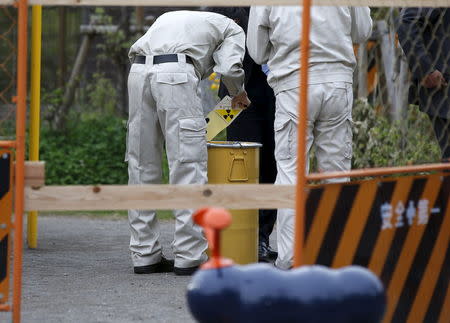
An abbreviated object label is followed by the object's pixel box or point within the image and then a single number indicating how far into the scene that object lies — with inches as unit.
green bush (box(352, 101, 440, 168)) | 687.7
